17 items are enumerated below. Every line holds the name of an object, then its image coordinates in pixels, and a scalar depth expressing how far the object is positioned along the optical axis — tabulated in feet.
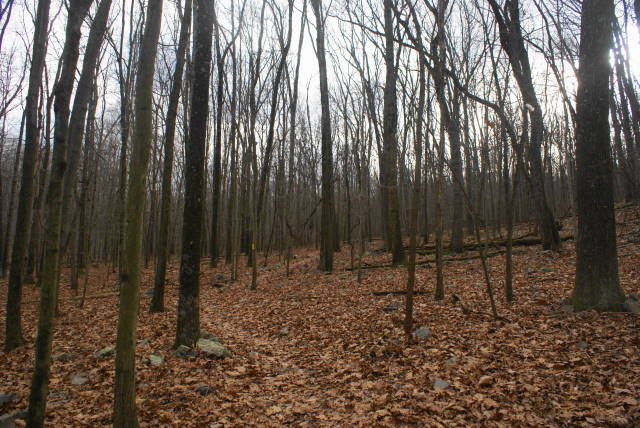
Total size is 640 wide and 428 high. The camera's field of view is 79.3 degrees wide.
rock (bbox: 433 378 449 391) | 13.04
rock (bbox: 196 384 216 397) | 14.35
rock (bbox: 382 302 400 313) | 23.42
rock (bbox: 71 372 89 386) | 15.30
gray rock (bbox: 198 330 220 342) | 20.16
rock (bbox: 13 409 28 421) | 12.17
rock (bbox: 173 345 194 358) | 18.12
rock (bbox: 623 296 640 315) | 16.86
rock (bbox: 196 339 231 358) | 18.22
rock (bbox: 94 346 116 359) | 18.35
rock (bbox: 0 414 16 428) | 11.41
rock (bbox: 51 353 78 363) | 18.14
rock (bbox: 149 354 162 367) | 16.90
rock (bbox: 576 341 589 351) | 14.30
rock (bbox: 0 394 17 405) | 13.31
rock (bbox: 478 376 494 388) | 12.74
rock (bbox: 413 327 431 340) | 17.99
